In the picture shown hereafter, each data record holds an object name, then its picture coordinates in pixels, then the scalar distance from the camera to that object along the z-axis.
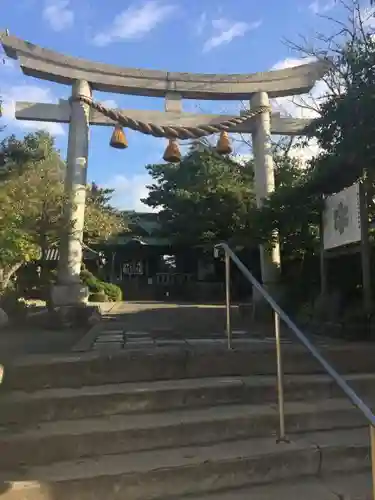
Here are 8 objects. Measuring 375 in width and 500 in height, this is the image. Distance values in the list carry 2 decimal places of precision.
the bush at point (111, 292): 19.91
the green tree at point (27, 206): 9.06
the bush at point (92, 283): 19.30
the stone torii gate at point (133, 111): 10.16
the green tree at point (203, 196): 20.30
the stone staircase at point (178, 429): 2.81
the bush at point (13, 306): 9.43
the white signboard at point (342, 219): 6.59
